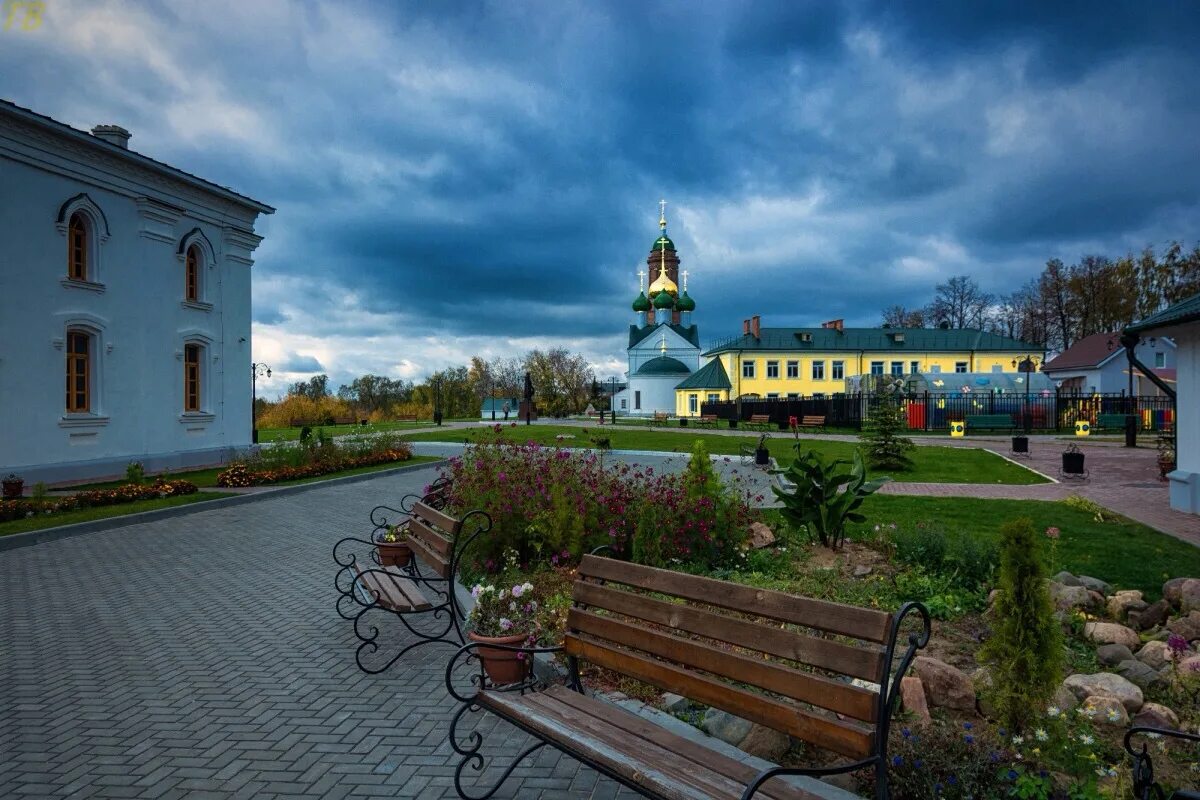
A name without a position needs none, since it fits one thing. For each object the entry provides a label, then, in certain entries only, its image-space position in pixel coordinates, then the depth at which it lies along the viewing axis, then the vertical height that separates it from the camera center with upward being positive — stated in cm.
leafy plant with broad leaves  748 -96
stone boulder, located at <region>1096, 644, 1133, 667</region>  456 -161
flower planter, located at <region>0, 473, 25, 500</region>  1362 -158
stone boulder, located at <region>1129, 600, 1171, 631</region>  535 -160
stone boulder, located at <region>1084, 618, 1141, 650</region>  481 -157
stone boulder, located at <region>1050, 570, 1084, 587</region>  612 -152
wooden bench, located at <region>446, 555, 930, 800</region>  261 -120
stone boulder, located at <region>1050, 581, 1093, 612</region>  539 -150
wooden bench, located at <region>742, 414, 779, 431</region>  3827 -102
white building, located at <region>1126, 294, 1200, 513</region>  1038 +9
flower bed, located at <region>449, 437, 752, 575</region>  680 -111
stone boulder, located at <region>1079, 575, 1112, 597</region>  608 -156
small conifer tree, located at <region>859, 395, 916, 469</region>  1758 -91
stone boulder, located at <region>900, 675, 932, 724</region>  360 -151
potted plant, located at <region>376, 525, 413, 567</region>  730 -151
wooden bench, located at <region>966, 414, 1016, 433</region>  3403 -84
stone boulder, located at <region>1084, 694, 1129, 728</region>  365 -157
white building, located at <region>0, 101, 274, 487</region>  1563 +247
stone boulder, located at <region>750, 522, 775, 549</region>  768 -146
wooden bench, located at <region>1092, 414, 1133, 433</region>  3350 -84
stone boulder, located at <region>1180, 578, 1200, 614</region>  529 -145
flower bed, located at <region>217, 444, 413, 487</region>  1622 -159
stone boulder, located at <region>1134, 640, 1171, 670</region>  446 -159
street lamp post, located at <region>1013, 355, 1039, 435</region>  3491 +67
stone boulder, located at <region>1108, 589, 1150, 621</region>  553 -157
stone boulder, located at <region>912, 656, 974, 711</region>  383 -153
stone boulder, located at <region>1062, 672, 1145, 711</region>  385 -156
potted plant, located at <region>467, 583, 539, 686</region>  447 -148
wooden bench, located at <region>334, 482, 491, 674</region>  518 -150
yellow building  5906 +384
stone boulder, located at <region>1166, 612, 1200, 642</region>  490 -155
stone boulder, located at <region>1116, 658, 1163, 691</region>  422 -163
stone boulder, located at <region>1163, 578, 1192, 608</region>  552 -148
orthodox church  6350 +593
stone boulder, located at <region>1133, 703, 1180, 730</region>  361 -160
